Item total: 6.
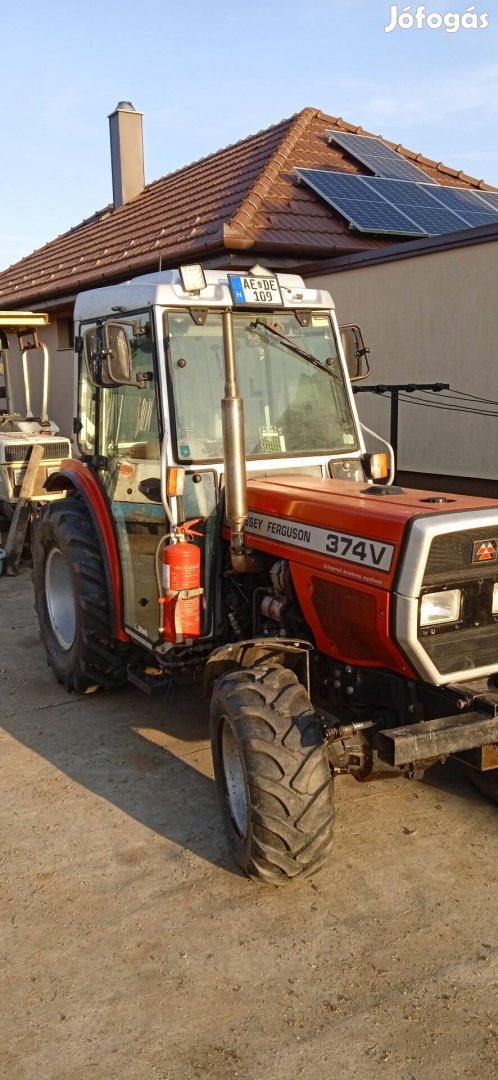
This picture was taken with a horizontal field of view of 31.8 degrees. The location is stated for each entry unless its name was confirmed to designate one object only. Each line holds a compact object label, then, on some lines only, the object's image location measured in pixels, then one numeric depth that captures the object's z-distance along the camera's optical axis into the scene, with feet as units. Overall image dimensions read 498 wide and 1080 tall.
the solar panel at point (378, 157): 38.63
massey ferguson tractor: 10.18
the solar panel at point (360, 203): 33.01
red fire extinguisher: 12.80
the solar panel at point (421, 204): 33.58
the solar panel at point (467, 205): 34.96
